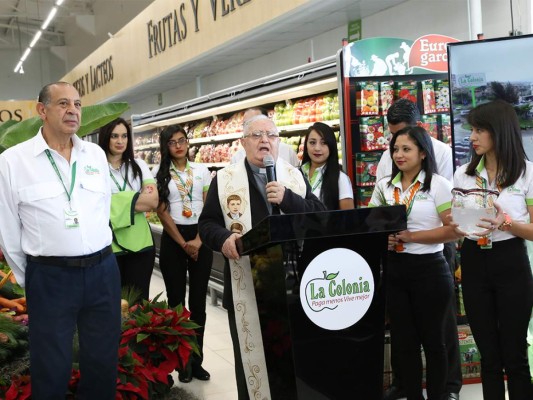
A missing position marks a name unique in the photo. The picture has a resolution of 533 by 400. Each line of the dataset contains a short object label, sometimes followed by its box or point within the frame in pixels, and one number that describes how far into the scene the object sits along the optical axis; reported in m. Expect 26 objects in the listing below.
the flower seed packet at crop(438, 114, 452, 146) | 4.70
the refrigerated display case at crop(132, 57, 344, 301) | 5.48
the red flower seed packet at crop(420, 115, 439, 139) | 4.70
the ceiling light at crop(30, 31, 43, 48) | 19.73
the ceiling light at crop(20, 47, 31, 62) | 21.17
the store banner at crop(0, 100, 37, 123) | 11.22
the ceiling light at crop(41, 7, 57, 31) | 15.80
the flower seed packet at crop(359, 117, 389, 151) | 4.59
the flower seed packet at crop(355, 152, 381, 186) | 4.60
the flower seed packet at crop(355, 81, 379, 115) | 4.55
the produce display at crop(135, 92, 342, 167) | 5.72
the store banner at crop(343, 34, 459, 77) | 4.55
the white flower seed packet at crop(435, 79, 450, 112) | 4.69
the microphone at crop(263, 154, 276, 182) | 2.54
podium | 2.17
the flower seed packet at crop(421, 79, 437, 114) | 4.67
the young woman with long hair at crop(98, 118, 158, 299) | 3.99
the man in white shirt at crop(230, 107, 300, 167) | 4.92
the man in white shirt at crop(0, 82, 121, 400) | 2.69
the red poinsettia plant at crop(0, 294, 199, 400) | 3.60
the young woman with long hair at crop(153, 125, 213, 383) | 4.43
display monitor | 3.53
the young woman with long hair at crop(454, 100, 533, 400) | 2.88
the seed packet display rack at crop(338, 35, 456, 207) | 4.55
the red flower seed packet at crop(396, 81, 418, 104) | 4.64
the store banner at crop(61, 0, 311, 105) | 8.26
